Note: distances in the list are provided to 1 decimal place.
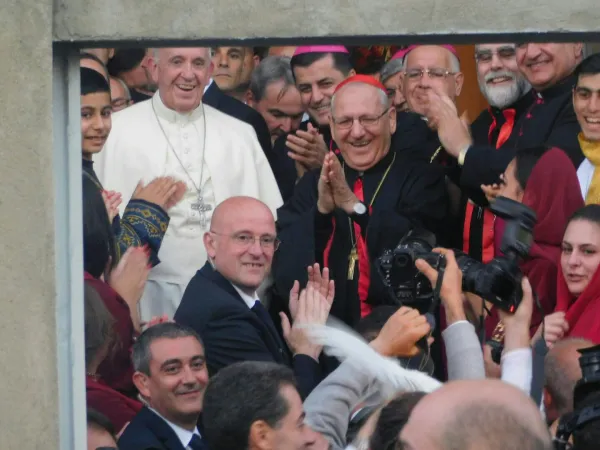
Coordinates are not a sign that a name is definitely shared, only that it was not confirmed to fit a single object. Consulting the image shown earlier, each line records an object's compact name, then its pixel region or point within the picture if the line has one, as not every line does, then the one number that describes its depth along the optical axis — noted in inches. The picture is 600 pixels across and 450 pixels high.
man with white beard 462.9
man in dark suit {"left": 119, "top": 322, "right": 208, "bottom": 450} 378.0
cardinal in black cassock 457.1
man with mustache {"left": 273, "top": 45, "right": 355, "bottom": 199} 534.9
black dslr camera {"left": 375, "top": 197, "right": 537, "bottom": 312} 318.0
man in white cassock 481.3
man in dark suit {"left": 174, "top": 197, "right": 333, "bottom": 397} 407.2
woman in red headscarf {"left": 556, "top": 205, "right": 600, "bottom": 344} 397.7
